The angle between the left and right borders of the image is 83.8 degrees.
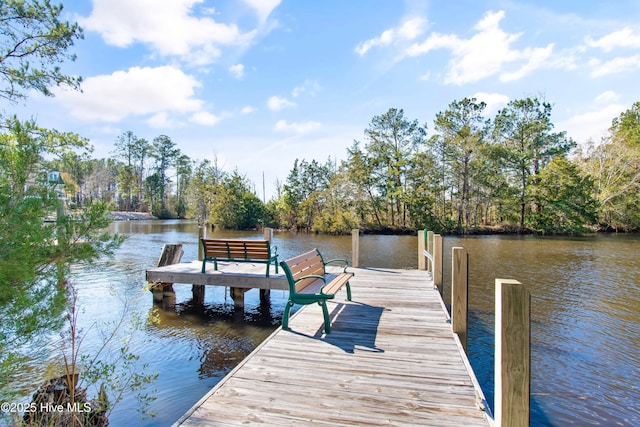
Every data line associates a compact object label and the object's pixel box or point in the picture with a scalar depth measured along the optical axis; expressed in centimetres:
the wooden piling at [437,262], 699
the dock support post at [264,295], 911
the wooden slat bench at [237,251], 735
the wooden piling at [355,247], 955
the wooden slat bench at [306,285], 452
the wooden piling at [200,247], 977
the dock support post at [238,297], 828
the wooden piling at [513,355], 209
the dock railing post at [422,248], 971
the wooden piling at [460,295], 446
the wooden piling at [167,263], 861
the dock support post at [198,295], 890
